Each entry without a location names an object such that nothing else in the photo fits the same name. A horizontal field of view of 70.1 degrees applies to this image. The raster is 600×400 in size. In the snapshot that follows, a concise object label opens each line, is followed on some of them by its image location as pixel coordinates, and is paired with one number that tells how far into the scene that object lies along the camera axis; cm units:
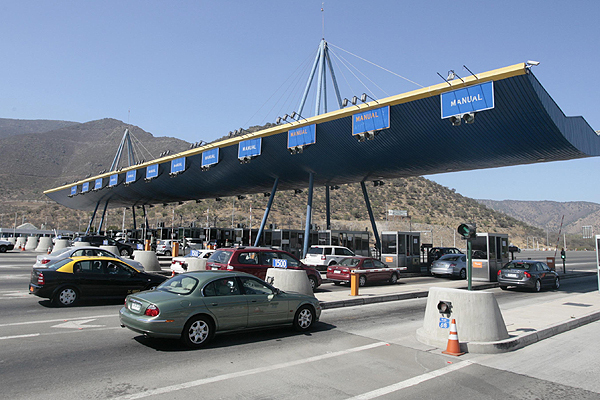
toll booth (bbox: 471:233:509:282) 2186
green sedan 747
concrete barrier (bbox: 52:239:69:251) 3169
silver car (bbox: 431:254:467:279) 2378
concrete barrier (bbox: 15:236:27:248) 4528
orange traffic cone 770
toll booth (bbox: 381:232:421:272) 2561
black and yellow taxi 1180
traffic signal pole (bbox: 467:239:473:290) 940
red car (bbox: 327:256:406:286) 1894
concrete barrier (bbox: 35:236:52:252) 4078
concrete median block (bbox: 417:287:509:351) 805
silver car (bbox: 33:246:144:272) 1638
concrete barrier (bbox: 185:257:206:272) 1647
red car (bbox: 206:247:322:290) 1439
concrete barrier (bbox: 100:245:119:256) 2726
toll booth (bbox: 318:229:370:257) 3100
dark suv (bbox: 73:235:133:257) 3392
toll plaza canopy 1748
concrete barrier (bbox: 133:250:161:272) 2141
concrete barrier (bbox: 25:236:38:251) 4394
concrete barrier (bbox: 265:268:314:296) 1186
